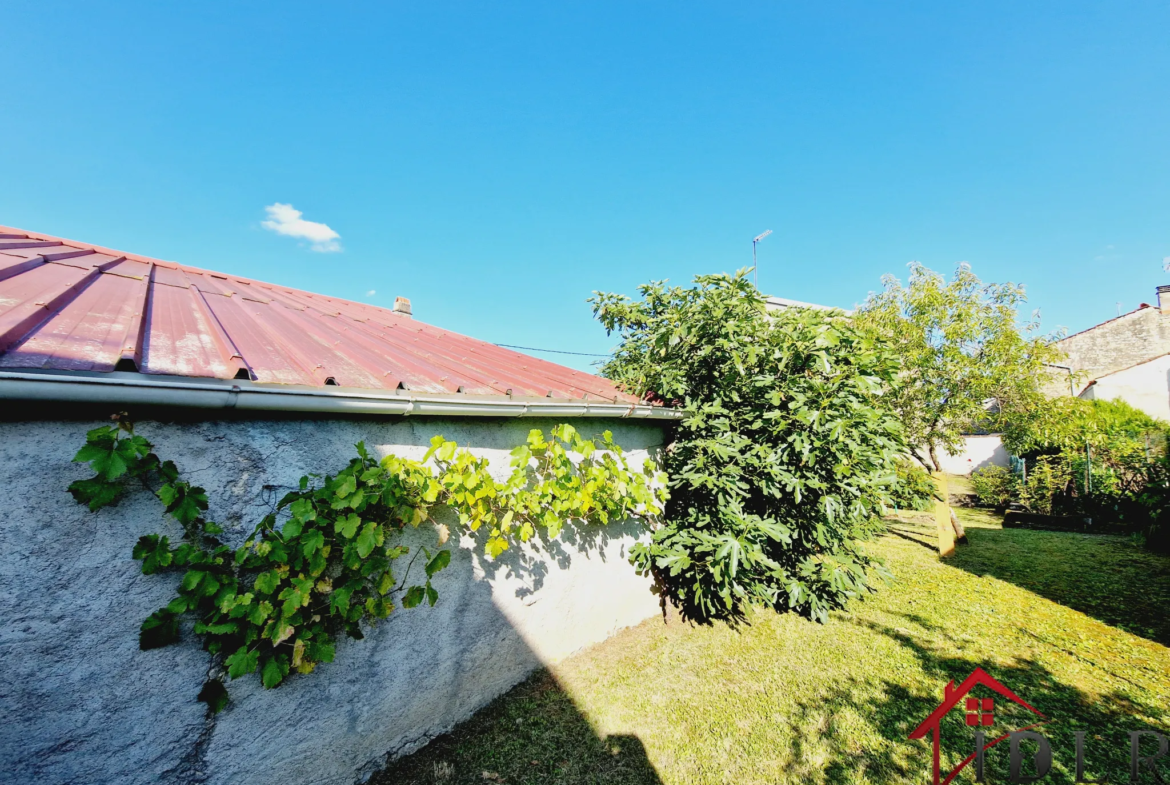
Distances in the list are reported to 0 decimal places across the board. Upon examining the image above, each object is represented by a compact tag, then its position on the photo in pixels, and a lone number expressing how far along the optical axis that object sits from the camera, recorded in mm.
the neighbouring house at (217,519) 1816
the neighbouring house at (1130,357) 16359
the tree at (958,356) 8859
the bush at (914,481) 7396
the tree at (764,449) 4273
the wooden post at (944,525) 8047
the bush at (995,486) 13078
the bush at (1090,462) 9180
